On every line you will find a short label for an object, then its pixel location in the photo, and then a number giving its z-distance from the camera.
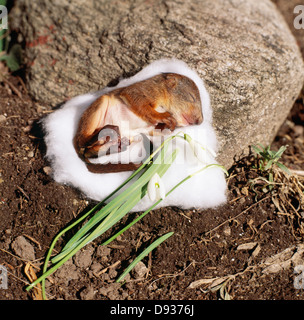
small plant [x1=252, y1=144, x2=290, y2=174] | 2.44
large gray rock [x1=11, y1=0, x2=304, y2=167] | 2.45
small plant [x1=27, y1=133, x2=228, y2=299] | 2.05
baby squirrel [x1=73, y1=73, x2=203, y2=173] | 2.10
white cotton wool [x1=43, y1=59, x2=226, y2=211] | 2.27
